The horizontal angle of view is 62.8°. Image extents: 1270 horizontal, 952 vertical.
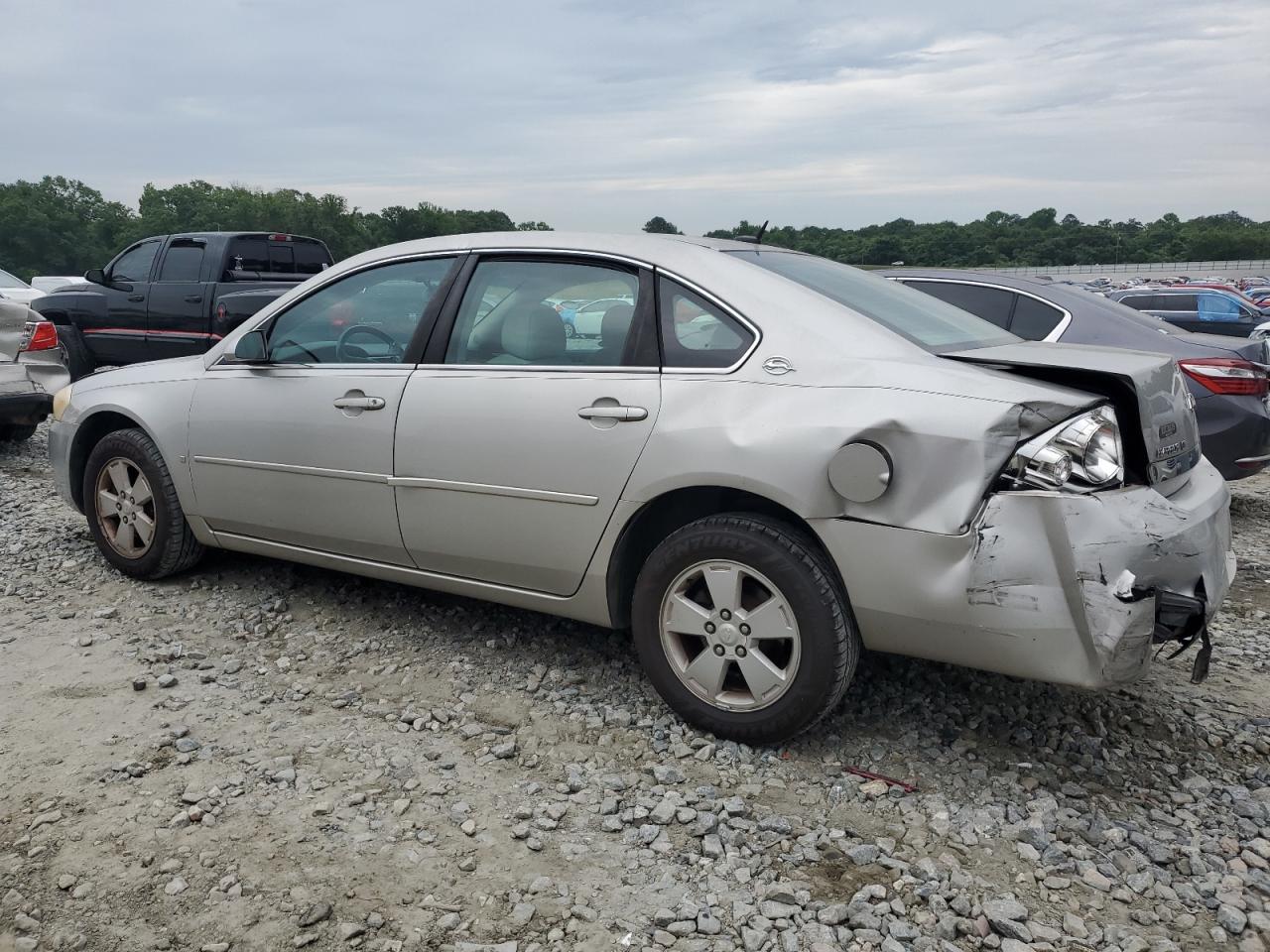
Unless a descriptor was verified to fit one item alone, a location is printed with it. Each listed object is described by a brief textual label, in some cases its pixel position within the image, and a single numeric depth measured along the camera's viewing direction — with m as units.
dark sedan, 5.98
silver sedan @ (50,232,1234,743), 2.76
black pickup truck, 10.97
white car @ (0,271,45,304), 14.20
